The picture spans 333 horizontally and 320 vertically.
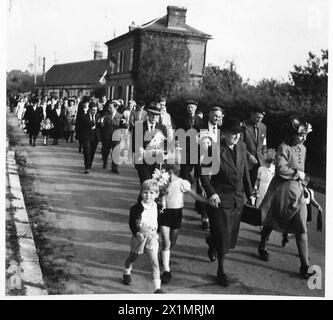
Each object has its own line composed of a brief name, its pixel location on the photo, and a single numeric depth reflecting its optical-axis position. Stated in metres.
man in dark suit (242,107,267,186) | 6.93
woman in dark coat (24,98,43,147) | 12.84
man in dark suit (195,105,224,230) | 6.16
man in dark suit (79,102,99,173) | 9.86
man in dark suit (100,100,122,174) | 10.24
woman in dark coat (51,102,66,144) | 13.72
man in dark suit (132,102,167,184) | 6.01
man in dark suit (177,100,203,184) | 7.33
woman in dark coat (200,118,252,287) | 4.90
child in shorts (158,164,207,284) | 4.87
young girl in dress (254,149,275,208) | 6.32
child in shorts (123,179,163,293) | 4.55
